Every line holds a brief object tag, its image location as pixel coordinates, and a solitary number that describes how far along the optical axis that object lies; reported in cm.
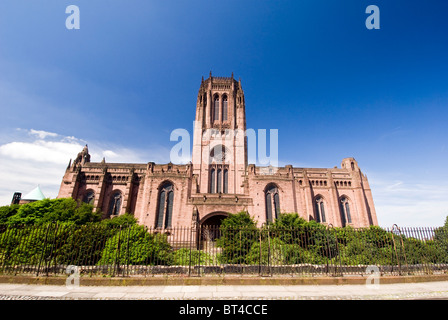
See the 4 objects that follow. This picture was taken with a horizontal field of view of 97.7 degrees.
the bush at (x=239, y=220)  1894
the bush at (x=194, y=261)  1152
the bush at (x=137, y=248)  1063
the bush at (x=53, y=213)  1825
